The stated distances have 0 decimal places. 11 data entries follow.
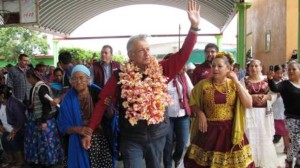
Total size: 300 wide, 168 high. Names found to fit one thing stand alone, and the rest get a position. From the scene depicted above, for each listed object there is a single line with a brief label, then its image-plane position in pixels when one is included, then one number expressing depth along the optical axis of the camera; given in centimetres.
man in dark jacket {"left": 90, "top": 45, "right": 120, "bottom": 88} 662
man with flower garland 359
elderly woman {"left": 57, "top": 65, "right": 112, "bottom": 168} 415
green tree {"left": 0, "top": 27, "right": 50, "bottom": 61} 4244
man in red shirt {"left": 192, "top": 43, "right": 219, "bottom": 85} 598
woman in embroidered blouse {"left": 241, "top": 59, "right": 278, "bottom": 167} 601
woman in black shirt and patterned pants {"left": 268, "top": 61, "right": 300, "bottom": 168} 571
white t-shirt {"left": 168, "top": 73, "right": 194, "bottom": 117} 561
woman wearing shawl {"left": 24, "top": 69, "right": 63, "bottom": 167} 623
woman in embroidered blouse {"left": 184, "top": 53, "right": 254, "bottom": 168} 424
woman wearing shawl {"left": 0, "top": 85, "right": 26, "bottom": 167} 677
